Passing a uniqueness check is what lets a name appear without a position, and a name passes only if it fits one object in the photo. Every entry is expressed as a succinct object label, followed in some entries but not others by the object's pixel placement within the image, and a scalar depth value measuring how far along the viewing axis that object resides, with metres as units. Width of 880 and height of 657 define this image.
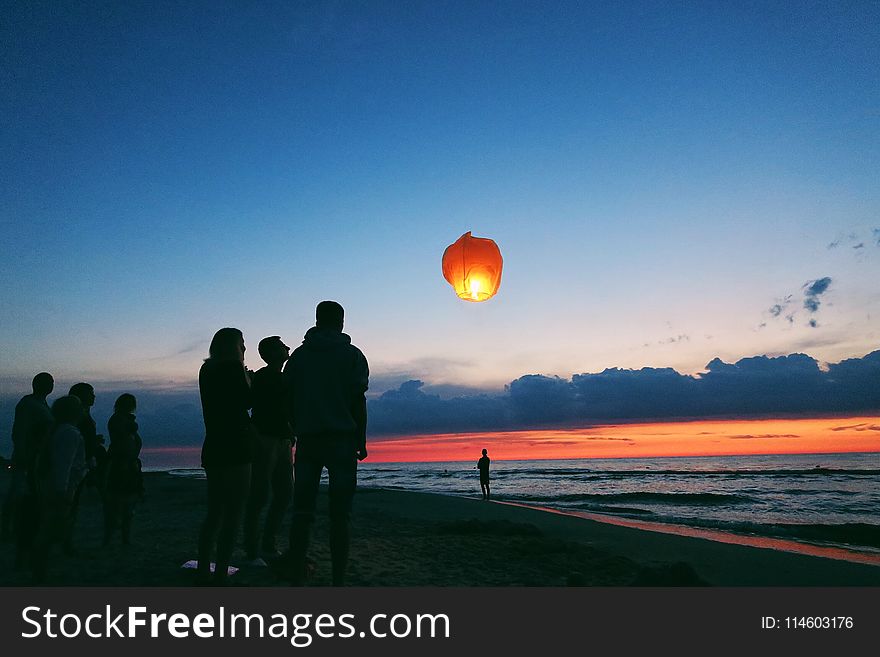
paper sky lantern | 5.68
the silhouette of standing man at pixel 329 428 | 3.44
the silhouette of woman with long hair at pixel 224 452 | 3.51
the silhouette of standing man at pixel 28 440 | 4.41
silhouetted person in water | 20.02
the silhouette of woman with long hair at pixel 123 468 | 5.82
